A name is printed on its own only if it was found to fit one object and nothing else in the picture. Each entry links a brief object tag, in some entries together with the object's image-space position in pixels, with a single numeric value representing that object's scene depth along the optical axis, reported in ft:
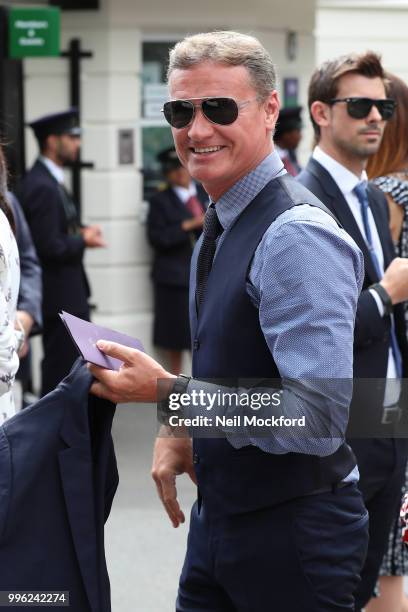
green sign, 30.12
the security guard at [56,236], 29.63
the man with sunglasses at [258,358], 8.99
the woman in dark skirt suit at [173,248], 35.24
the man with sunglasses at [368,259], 13.69
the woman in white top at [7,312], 10.81
